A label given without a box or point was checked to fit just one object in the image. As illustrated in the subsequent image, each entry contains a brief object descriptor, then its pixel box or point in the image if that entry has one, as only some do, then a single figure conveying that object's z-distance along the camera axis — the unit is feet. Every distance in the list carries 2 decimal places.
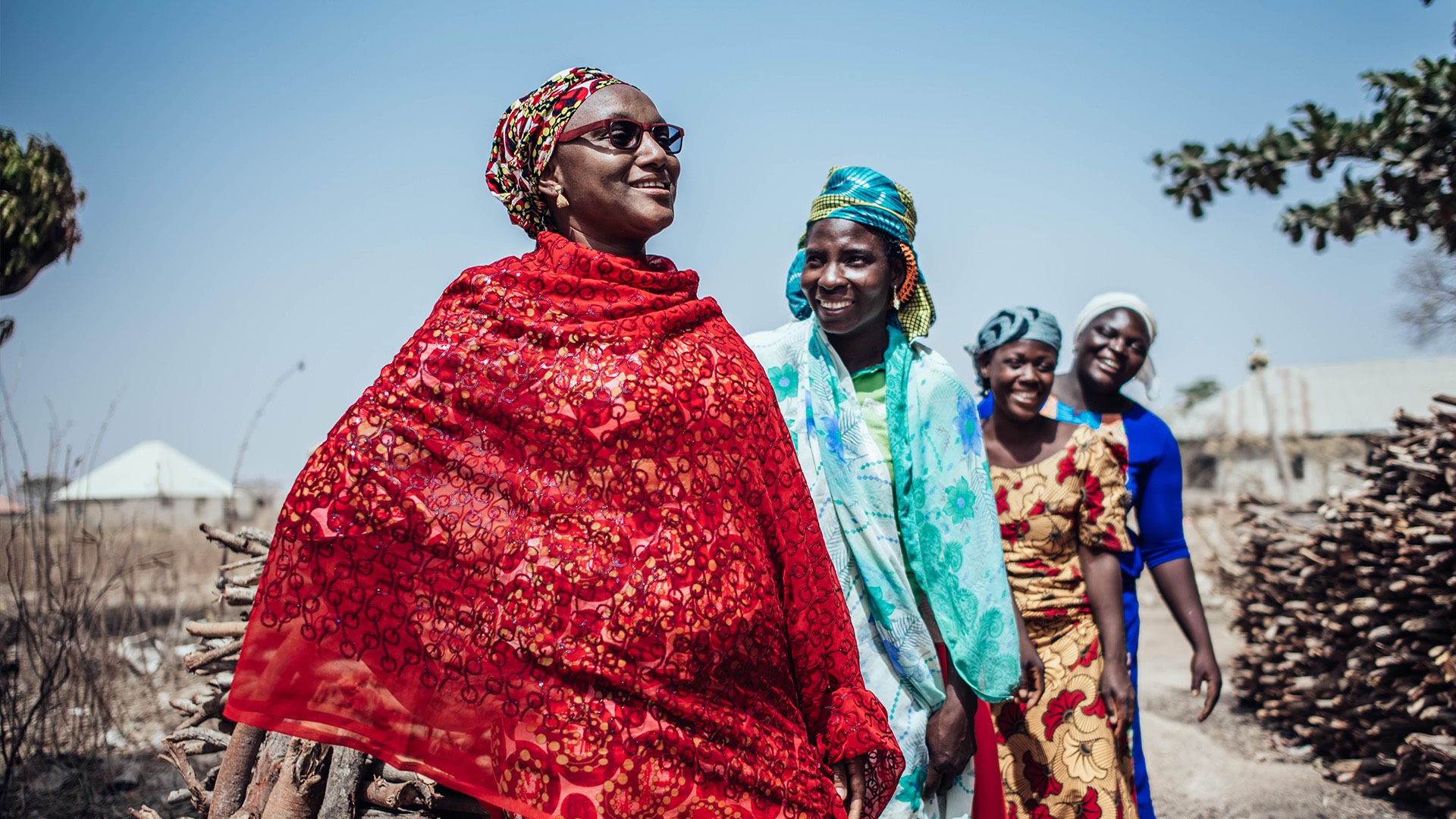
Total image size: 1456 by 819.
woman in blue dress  13.19
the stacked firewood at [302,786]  9.80
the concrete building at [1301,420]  107.24
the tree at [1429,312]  56.49
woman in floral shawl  9.55
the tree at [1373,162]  16.90
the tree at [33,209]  20.68
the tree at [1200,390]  224.53
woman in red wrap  6.22
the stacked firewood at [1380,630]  18.48
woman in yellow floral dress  11.27
